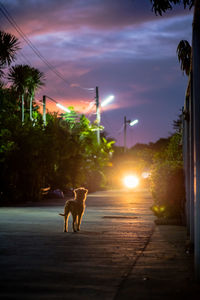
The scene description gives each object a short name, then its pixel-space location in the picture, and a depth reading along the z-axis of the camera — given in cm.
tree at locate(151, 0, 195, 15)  995
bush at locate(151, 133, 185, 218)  1641
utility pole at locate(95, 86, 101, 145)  5289
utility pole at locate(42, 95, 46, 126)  4045
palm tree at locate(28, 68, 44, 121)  3438
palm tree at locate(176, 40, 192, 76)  2017
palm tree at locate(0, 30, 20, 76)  2544
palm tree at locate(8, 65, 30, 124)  3200
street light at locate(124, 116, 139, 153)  8138
